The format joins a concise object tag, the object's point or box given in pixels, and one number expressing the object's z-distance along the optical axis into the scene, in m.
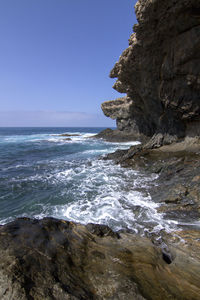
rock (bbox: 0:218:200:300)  2.37
